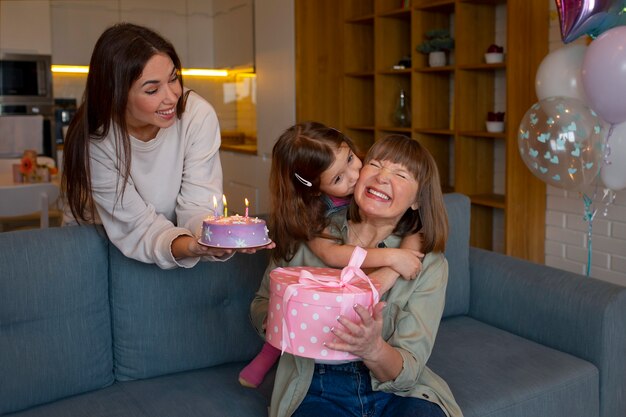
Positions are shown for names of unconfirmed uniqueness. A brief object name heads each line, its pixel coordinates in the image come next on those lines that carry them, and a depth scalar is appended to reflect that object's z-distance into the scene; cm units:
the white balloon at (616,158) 261
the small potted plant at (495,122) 371
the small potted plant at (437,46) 399
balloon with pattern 261
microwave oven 549
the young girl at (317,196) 174
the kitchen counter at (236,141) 591
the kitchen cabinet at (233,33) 566
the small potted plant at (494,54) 370
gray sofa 188
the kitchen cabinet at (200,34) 631
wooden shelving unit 347
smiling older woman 167
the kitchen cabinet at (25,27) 550
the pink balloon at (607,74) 243
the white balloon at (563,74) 271
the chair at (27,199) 362
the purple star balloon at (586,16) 256
